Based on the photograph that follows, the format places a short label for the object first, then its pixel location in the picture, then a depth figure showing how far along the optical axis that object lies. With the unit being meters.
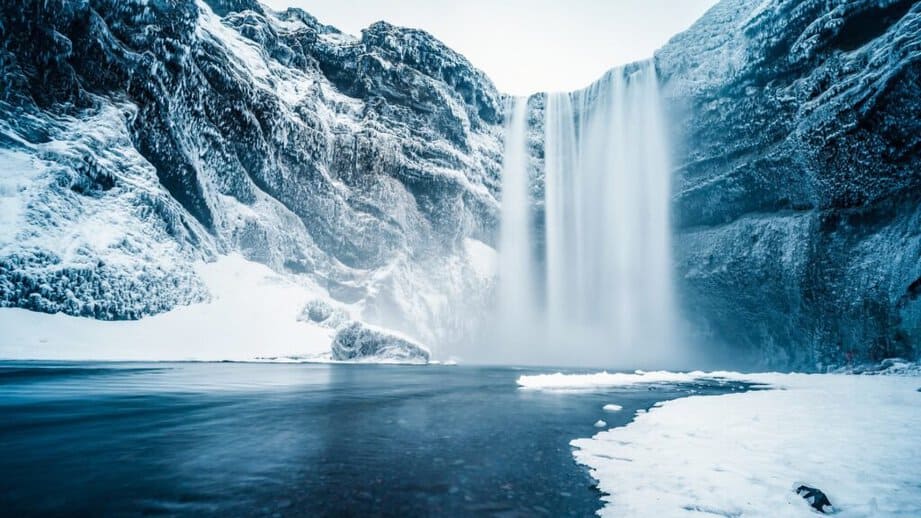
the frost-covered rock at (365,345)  28.88
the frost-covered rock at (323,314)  32.69
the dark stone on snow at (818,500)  3.39
